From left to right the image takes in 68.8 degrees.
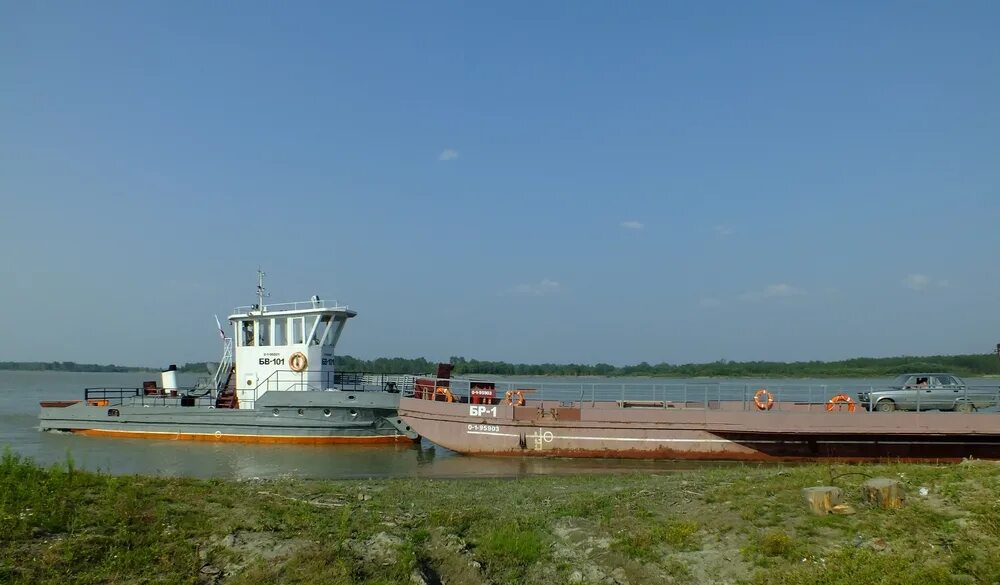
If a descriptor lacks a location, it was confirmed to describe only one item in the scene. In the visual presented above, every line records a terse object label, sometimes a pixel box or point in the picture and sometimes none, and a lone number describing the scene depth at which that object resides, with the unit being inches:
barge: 690.2
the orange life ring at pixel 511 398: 824.9
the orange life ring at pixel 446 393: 851.4
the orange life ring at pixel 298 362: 959.6
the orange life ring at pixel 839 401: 757.9
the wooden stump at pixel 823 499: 304.0
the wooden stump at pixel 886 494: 300.5
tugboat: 910.4
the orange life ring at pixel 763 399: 783.7
